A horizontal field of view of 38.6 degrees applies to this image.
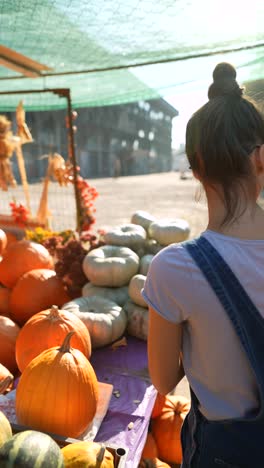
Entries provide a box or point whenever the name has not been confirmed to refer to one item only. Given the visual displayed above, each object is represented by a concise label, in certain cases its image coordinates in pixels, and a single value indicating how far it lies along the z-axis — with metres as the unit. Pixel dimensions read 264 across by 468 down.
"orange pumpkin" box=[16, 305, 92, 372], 1.75
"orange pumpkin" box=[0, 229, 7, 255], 2.63
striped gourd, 0.98
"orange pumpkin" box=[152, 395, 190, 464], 2.10
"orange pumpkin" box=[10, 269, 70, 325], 2.38
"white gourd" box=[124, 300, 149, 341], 2.28
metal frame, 3.83
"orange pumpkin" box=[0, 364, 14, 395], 1.37
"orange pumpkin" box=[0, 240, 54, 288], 2.62
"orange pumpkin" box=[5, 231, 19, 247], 3.65
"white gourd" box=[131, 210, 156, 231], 3.09
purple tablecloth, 1.53
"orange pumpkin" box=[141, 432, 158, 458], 1.94
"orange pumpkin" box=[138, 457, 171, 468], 1.83
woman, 0.82
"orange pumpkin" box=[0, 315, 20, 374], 2.04
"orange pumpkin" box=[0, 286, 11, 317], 2.50
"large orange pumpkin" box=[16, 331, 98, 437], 1.36
